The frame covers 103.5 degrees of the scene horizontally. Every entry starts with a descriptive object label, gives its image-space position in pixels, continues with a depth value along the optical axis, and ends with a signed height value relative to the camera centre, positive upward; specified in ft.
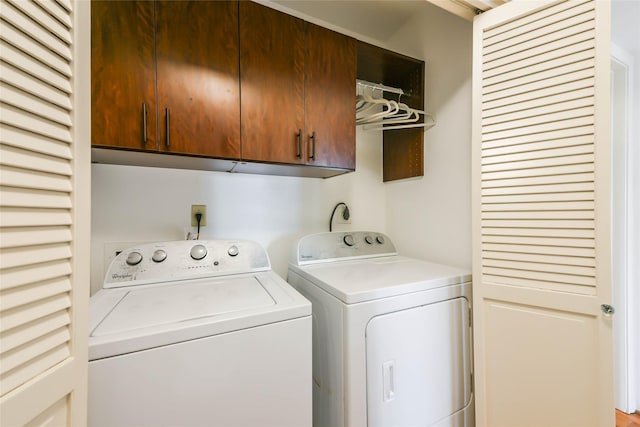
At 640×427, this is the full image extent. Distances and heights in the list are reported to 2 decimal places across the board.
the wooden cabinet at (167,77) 3.18 +1.88
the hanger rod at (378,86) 5.77 +2.93
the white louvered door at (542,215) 3.02 -0.04
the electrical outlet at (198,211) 5.01 +0.02
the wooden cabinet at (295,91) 4.00 +2.11
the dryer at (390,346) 3.38 -1.96
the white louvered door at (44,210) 1.47 +0.03
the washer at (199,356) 2.27 -1.43
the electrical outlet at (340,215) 6.49 -0.05
